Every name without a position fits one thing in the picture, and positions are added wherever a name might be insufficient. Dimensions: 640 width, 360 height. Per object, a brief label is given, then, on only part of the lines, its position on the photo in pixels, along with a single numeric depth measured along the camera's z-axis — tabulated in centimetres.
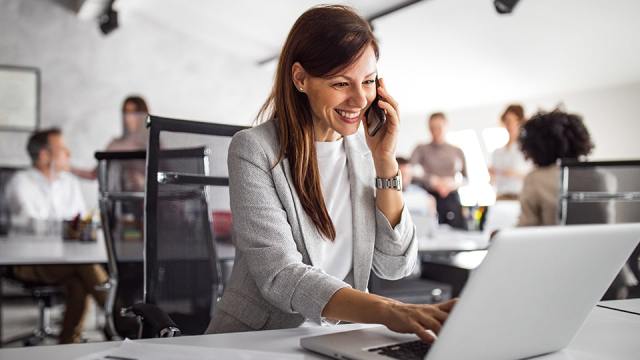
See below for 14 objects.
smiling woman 134
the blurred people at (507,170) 615
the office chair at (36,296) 373
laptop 82
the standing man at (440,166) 672
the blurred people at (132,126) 482
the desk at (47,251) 262
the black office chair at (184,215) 178
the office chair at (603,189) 271
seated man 450
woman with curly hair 312
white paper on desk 97
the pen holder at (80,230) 340
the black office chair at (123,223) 242
